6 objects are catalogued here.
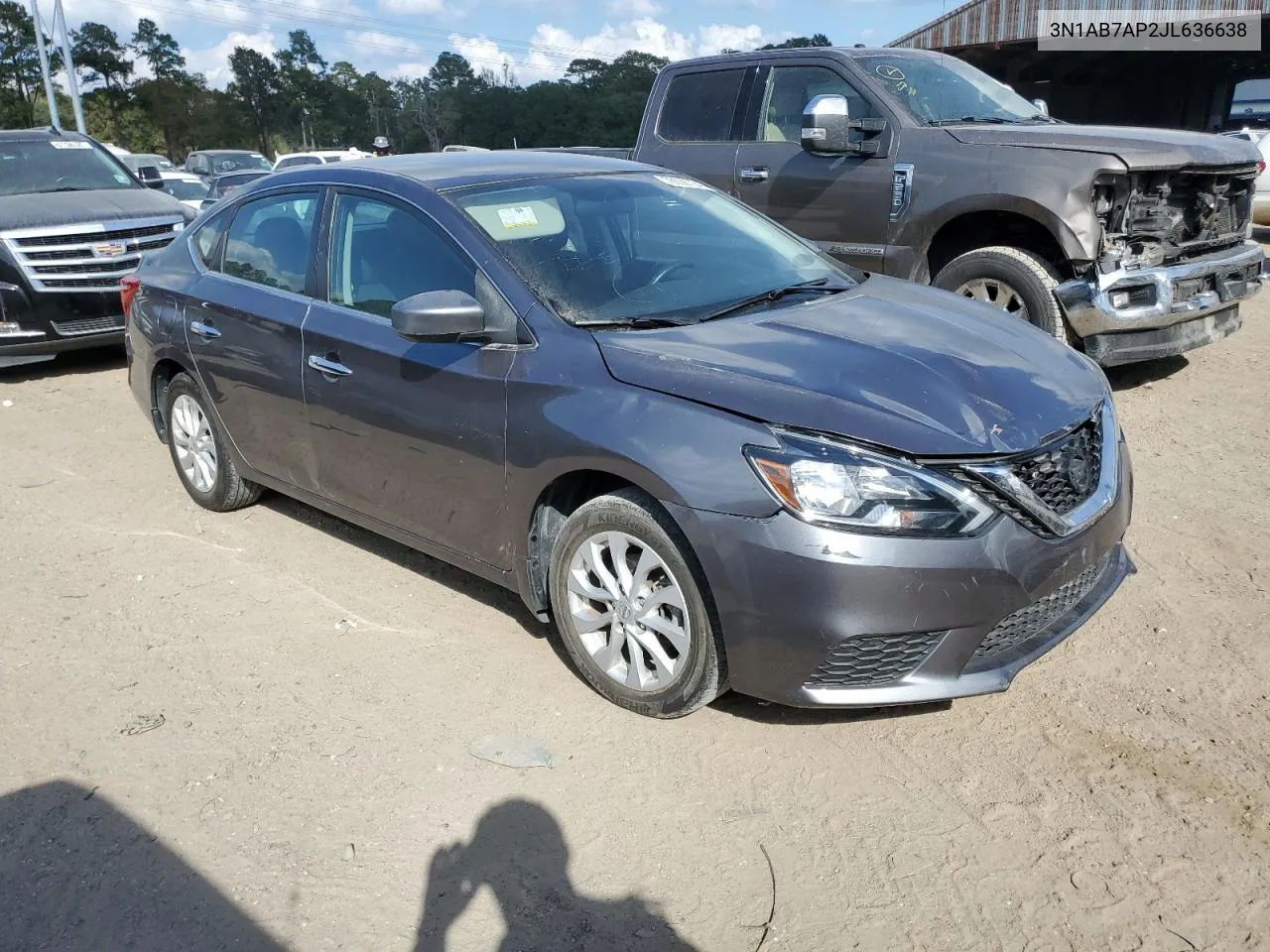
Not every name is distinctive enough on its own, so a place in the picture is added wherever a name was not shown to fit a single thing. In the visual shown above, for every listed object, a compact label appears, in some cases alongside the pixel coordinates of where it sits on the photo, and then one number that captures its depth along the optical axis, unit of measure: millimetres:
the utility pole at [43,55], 31575
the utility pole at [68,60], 32250
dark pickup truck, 5934
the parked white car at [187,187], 20891
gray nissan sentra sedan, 2918
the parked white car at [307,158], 21172
